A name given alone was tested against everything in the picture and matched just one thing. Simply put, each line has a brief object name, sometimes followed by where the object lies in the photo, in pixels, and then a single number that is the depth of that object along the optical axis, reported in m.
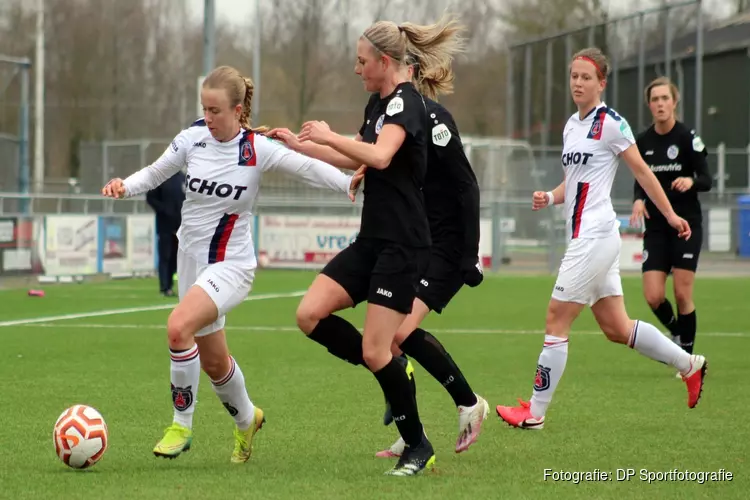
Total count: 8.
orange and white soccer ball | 13.22
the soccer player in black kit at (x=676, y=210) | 22.33
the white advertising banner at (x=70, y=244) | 45.09
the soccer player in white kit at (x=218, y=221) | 13.80
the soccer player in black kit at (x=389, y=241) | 13.09
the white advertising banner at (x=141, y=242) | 48.87
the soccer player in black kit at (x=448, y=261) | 14.66
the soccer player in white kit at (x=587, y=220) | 16.66
